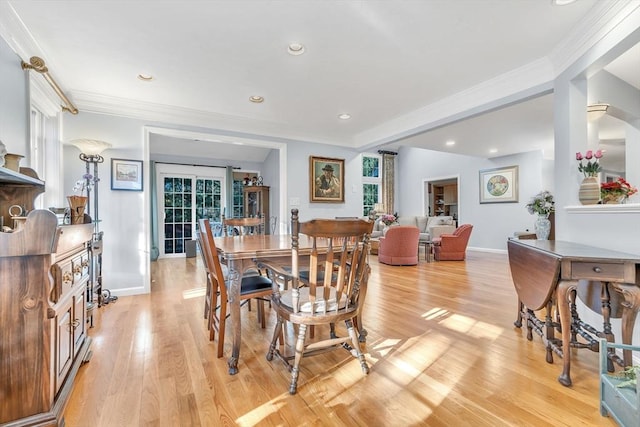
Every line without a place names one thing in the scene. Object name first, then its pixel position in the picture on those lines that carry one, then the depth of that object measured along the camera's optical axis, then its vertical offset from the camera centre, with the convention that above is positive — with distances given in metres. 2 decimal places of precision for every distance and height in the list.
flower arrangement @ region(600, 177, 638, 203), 1.98 +0.14
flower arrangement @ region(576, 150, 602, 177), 2.12 +0.36
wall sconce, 2.56 +0.92
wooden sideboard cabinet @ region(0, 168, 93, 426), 1.07 -0.41
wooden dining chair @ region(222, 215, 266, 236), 3.15 -0.11
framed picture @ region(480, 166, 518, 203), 6.83 +0.68
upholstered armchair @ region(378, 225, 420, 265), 5.10 -0.58
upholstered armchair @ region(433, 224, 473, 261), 5.71 -0.64
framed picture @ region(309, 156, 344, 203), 5.02 +0.61
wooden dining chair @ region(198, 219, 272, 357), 1.90 -0.52
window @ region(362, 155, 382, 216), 8.45 +0.94
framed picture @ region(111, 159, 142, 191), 3.49 +0.49
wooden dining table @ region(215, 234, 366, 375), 1.76 -0.30
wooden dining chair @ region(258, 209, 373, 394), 1.49 -0.48
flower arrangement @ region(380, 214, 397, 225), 6.59 -0.14
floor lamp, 2.91 +0.31
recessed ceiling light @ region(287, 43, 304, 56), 2.39 +1.39
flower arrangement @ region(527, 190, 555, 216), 4.09 +0.09
